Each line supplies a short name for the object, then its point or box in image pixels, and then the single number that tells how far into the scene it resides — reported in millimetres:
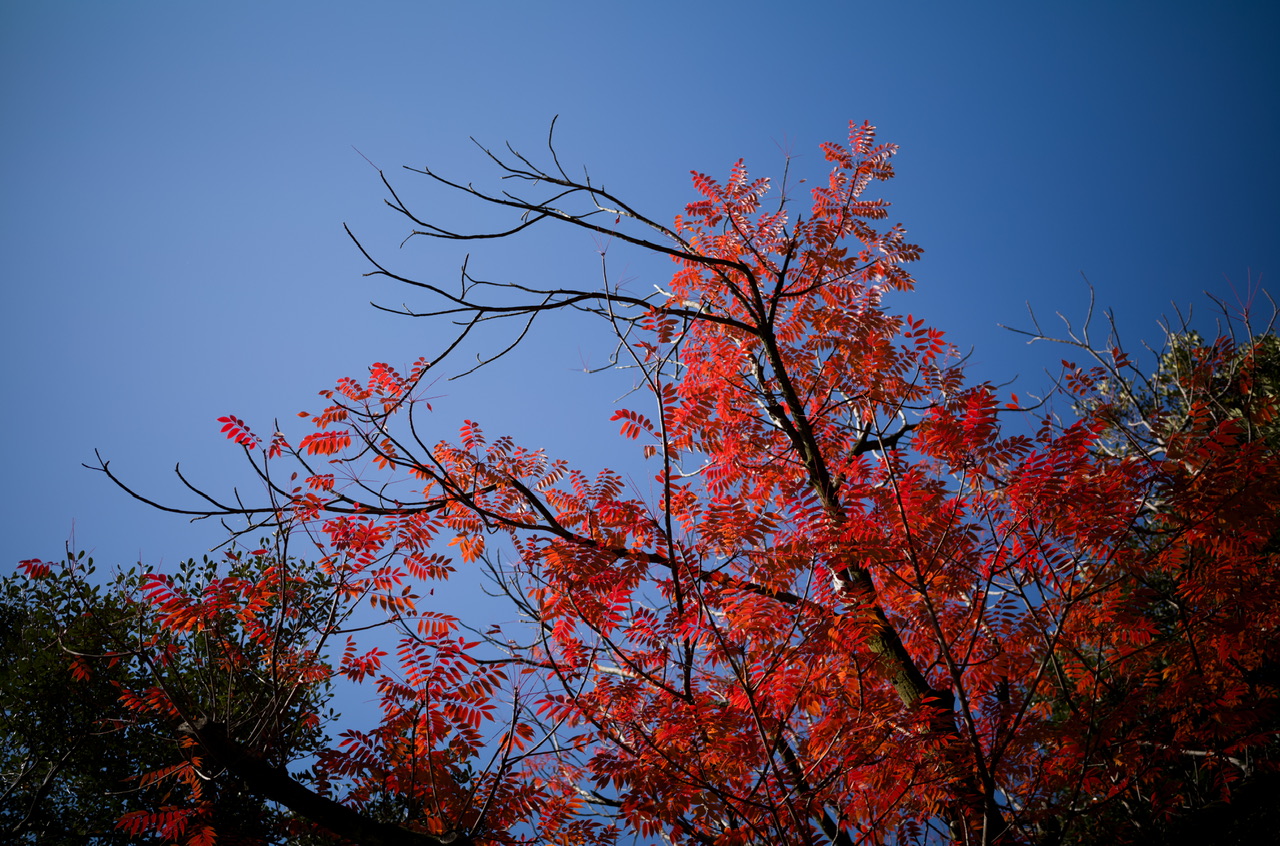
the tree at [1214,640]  4258
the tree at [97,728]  8039
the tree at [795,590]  4164
